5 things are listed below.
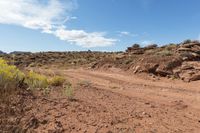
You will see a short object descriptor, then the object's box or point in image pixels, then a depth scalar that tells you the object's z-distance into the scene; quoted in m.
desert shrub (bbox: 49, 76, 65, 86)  4.13
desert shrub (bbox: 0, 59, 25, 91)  2.81
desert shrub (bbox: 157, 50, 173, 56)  9.00
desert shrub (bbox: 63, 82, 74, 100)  3.15
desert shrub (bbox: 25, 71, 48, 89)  3.38
